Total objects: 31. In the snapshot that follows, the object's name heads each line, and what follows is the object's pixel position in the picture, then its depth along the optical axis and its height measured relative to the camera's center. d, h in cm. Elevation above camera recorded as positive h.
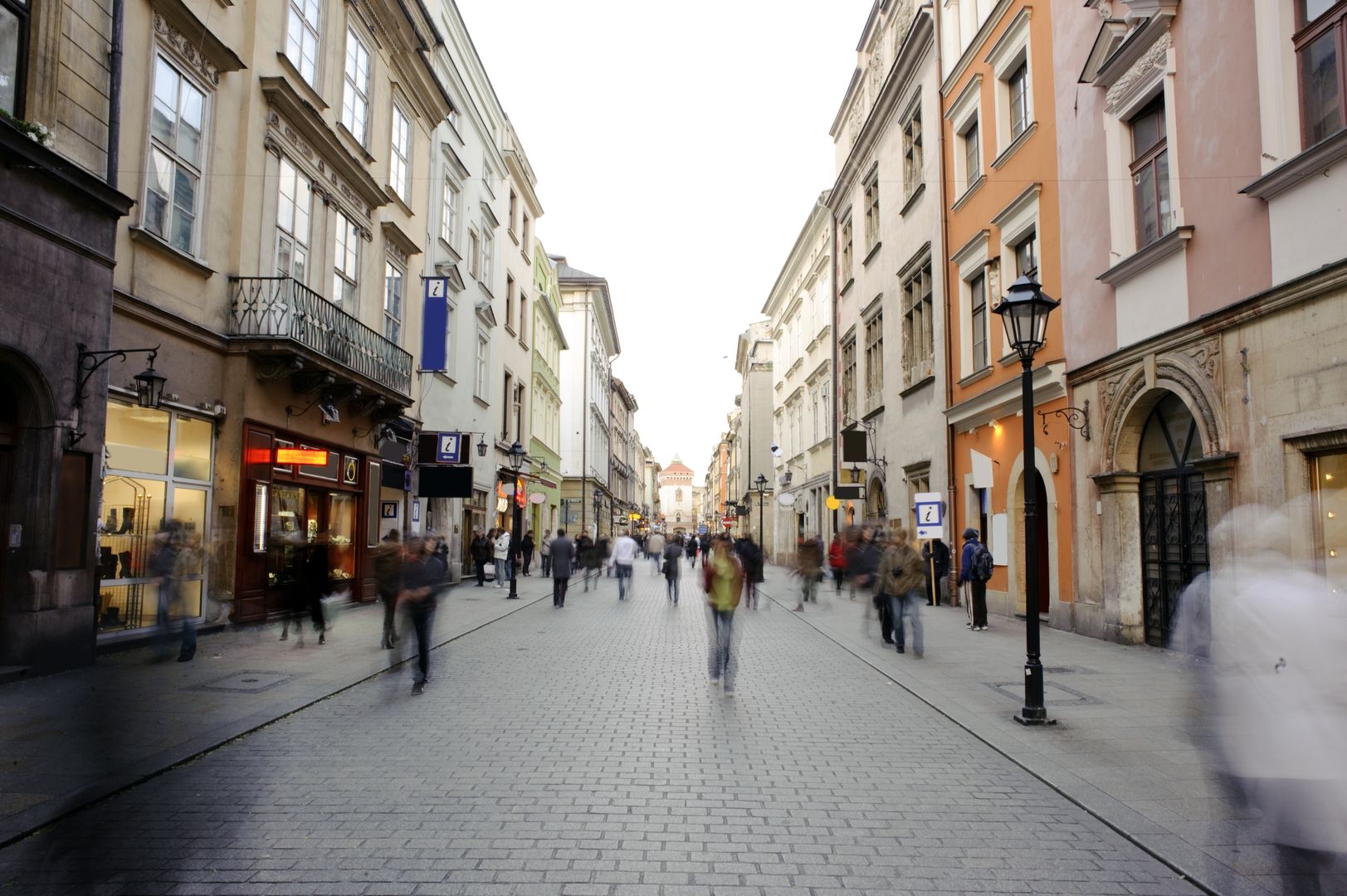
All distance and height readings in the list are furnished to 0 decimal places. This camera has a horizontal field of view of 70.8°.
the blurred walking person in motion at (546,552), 3553 -100
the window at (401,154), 2223 +891
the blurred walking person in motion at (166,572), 984 -49
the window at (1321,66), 952 +484
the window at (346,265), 1892 +532
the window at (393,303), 2181 +528
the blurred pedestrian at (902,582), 1278 -70
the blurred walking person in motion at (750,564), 2137 -77
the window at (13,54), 976 +489
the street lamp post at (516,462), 2541 +183
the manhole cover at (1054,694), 926 -165
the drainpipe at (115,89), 1109 +512
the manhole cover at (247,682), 967 -165
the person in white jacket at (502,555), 2714 -78
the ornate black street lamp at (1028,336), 889 +189
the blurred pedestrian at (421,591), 987 -65
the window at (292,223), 1633 +534
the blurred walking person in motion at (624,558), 2512 -75
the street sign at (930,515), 1903 +34
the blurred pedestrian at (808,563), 2198 -77
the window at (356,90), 1927 +908
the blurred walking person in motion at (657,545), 2781 -47
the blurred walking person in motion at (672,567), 2305 -93
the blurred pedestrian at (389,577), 1112 -59
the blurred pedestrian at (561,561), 2139 -72
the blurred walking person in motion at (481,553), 2814 -75
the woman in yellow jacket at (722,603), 1024 -79
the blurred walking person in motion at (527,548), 3116 -66
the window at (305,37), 1656 +875
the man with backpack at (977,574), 1606 -70
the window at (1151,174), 1313 +512
